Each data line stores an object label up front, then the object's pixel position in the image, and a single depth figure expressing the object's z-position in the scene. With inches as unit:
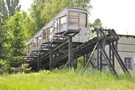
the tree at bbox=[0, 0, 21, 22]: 2164.1
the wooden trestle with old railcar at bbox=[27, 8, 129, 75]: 886.4
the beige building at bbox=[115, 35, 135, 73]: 1216.8
